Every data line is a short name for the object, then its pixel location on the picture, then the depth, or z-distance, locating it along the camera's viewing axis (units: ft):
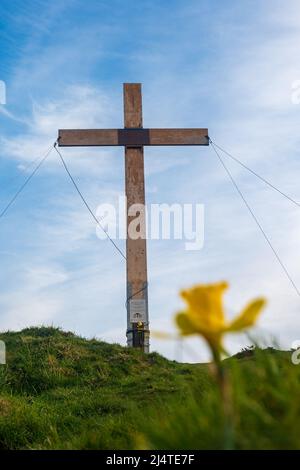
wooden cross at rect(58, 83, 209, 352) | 44.80
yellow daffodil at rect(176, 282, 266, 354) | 4.00
